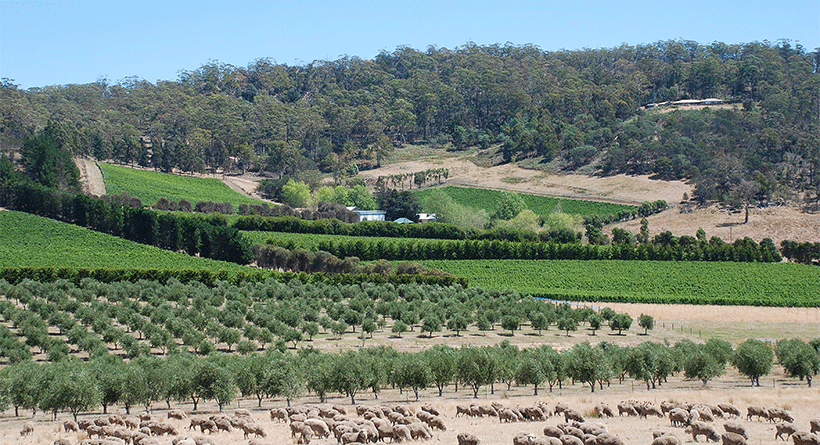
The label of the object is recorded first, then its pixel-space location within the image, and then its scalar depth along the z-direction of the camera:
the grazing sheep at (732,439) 25.53
